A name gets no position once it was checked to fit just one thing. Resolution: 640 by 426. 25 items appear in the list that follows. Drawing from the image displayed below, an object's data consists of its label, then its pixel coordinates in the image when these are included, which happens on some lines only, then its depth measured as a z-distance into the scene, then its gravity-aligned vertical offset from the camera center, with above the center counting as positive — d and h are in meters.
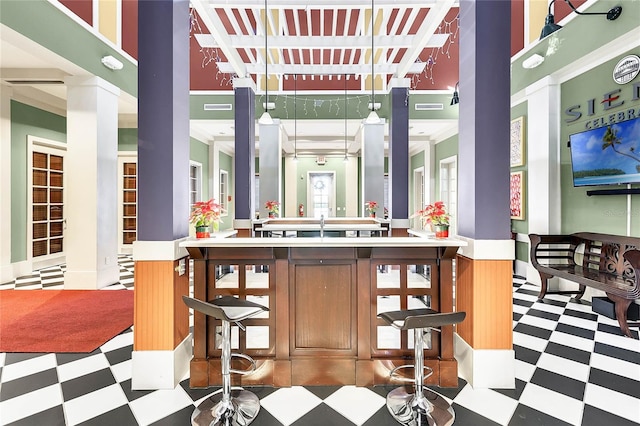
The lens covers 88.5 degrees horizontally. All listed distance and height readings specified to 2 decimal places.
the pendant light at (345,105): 7.23 +2.41
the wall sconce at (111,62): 5.17 +2.35
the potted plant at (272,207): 6.93 +0.06
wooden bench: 3.39 -0.68
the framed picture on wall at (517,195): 5.80 +0.27
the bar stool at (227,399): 2.03 -1.24
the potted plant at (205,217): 2.74 -0.06
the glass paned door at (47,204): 6.25 +0.12
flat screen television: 3.69 +0.68
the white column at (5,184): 5.48 +0.44
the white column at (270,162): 7.62 +1.13
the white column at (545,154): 4.91 +0.85
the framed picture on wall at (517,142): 5.71 +1.21
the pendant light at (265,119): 5.12 +1.42
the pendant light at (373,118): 4.92 +1.39
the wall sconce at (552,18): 3.72 +2.23
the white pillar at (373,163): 7.70 +1.11
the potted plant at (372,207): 7.08 +0.06
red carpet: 3.25 -1.29
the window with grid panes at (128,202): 8.17 +0.20
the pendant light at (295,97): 7.51 +2.59
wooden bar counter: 2.52 -0.76
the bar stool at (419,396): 1.92 -1.27
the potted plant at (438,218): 2.78 -0.07
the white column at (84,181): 5.12 +0.45
